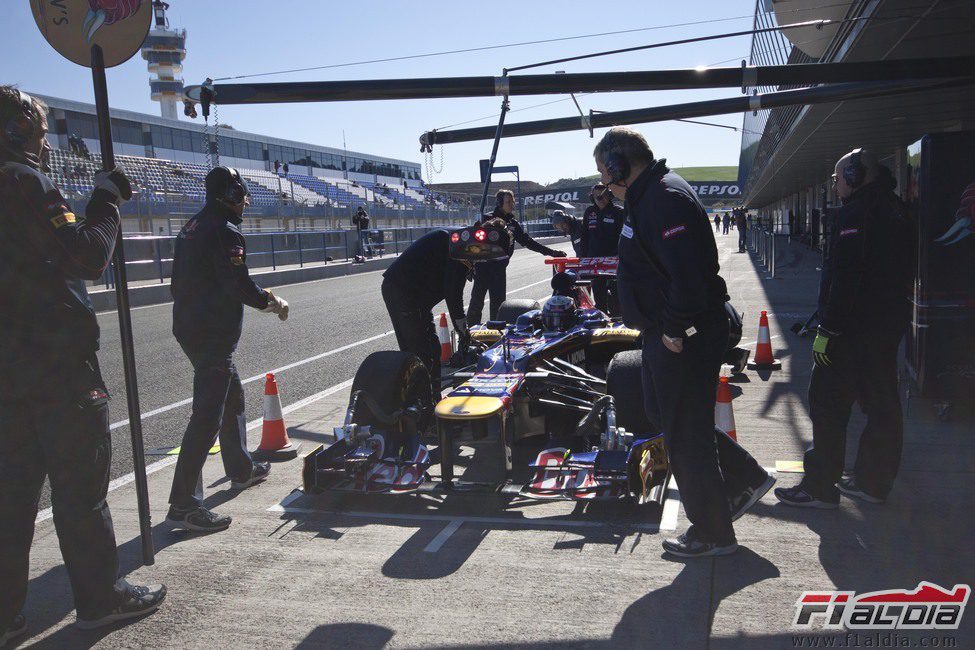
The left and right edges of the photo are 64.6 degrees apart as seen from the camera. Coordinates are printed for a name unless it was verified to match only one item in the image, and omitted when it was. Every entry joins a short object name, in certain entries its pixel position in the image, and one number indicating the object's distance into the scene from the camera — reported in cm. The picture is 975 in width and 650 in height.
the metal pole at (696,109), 841
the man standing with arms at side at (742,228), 3319
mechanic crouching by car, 564
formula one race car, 420
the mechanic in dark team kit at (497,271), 881
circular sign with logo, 346
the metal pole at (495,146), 700
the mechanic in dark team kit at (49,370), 286
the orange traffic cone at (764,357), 793
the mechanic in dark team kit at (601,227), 915
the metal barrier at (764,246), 1912
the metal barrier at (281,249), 1753
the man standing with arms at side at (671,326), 345
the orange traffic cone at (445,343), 885
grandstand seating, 2511
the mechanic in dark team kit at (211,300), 433
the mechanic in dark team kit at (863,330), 406
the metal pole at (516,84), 748
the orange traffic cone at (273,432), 546
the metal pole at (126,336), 329
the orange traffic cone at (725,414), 512
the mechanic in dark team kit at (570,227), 868
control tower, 9412
